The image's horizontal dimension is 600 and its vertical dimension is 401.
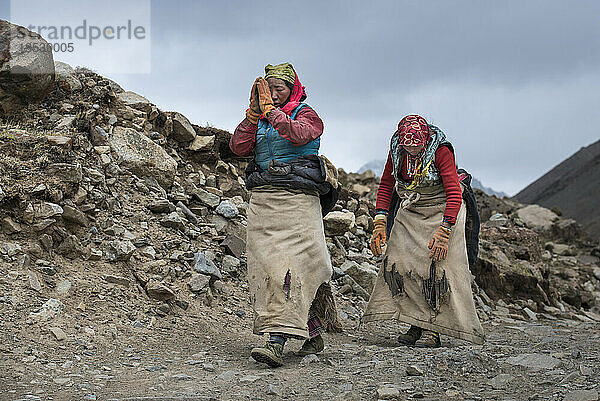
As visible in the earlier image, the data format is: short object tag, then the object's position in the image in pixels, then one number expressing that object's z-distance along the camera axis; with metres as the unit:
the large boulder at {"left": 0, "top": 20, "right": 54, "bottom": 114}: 6.67
